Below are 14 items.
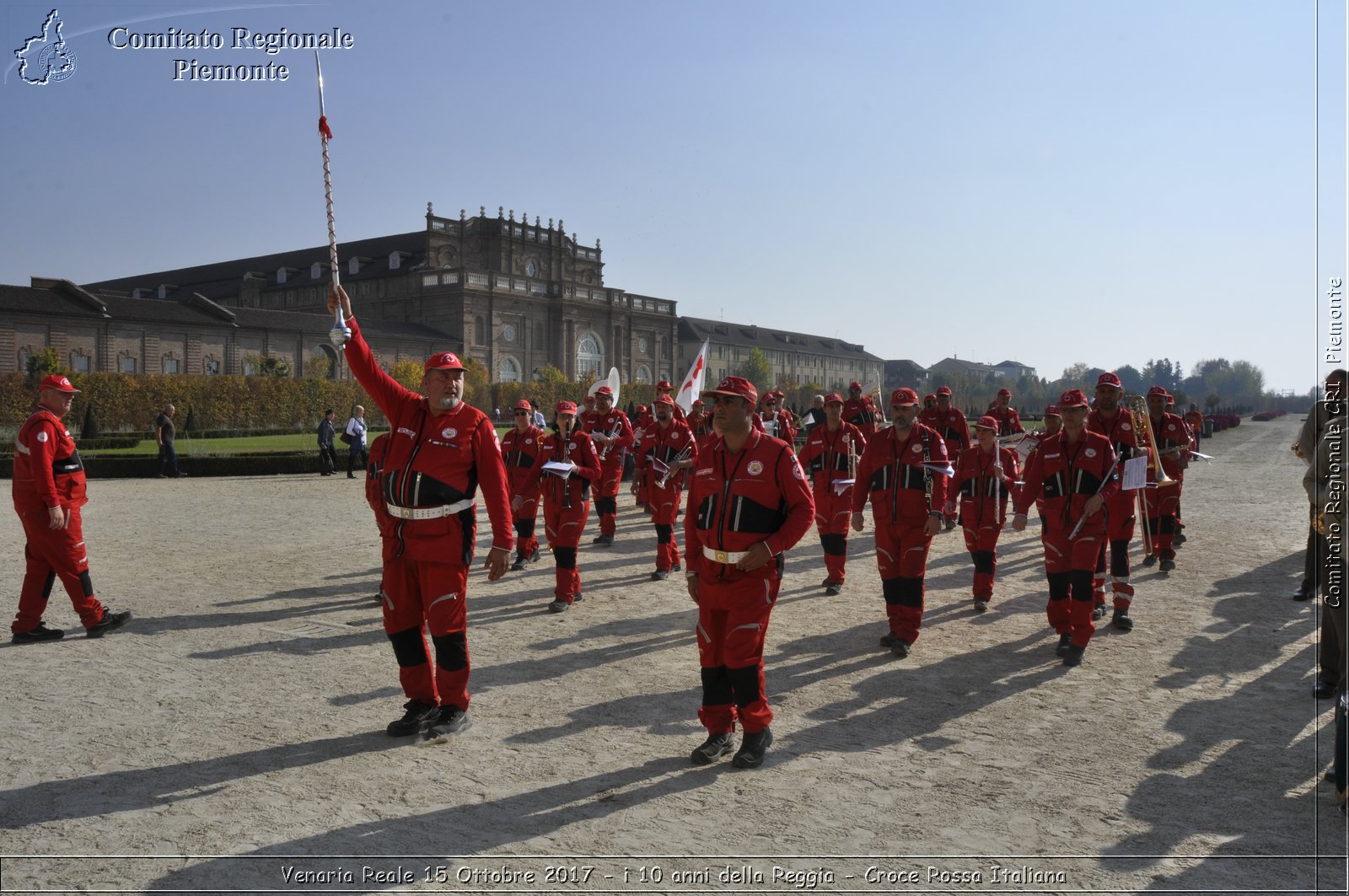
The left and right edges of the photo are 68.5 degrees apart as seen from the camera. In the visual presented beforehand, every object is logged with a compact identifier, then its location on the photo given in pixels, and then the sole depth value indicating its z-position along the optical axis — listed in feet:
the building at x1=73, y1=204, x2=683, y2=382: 288.51
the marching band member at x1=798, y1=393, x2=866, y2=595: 35.55
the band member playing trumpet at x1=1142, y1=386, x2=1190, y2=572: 39.83
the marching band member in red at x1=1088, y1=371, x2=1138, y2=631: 29.81
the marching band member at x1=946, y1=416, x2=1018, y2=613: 33.47
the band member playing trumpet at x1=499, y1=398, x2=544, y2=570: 37.04
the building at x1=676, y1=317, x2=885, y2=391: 394.73
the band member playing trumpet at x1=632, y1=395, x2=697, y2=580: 38.27
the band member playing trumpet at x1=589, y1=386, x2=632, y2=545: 41.22
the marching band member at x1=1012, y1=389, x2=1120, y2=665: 25.79
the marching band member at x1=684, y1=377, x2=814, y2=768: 17.75
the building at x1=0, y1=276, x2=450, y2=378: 201.57
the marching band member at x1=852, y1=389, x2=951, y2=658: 26.63
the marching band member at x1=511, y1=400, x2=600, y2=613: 32.07
